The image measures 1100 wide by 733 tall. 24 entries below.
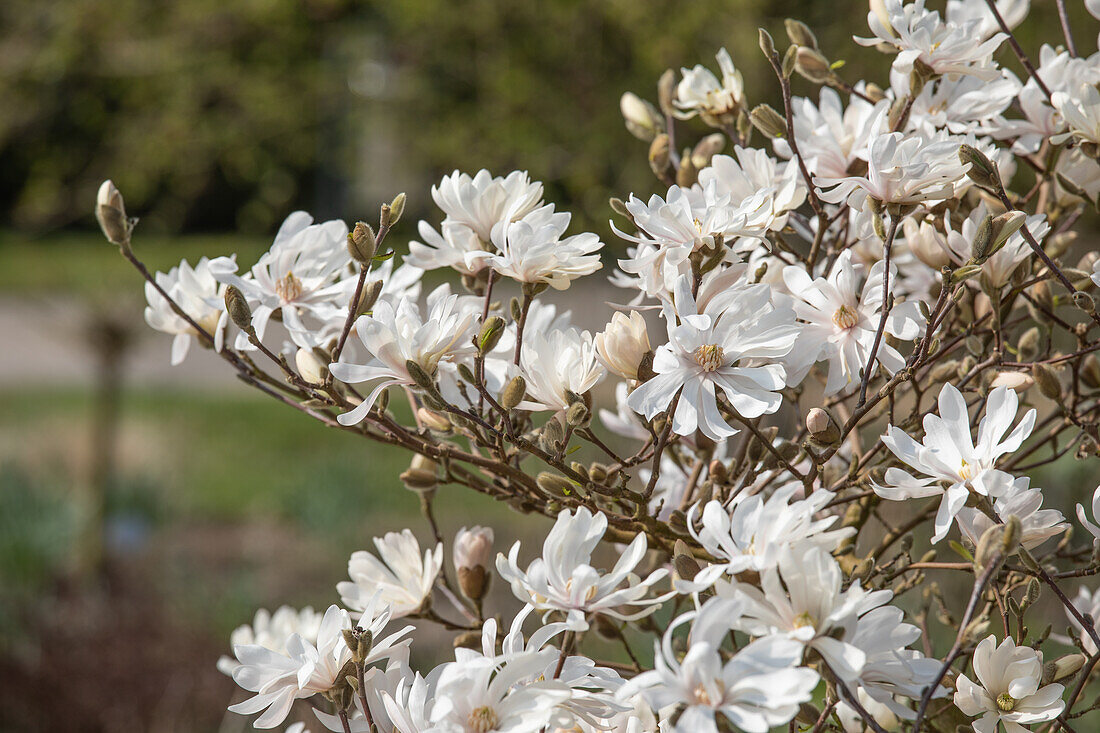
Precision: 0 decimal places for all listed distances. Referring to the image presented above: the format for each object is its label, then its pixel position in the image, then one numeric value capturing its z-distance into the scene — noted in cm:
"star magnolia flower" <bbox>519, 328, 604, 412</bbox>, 214
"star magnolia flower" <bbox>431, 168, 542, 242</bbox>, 217
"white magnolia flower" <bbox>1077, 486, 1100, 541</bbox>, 209
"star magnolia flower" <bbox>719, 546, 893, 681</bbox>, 200
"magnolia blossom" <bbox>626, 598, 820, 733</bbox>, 197
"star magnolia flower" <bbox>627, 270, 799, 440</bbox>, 208
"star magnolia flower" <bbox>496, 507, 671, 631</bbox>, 206
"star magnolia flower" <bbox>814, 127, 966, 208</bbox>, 209
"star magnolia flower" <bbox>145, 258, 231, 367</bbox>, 227
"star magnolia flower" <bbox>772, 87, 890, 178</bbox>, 221
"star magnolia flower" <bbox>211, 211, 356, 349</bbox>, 220
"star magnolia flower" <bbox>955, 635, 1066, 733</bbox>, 210
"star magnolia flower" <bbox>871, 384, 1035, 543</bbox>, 208
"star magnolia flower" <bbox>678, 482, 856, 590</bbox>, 201
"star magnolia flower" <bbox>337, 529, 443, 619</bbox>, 225
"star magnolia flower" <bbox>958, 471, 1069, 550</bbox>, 207
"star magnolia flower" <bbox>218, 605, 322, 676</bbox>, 242
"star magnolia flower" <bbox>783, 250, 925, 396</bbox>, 212
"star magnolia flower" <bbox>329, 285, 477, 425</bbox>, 211
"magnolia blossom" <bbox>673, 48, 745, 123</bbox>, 234
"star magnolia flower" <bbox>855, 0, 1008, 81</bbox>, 220
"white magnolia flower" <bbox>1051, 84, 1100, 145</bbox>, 219
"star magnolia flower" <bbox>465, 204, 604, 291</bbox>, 213
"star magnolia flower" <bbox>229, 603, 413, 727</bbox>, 212
